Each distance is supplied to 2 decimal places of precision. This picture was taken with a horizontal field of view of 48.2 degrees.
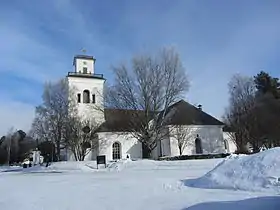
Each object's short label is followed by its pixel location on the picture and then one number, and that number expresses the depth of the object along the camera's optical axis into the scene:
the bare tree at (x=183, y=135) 44.29
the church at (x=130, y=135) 47.25
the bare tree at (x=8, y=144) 79.49
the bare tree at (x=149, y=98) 35.44
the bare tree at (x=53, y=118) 42.62
